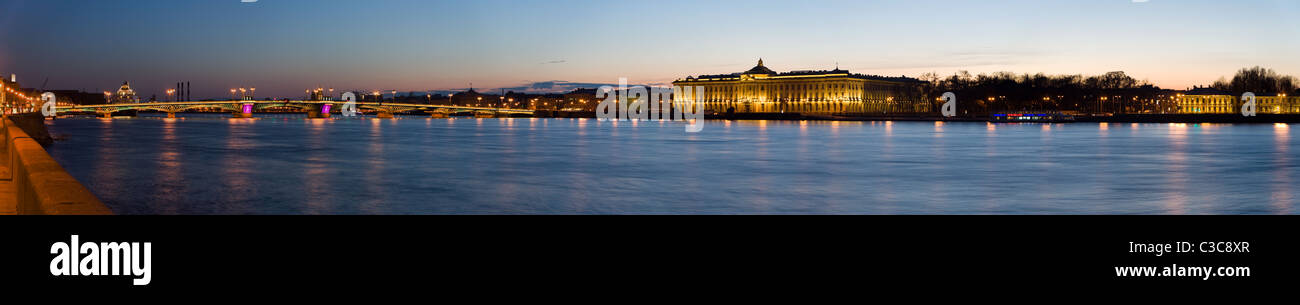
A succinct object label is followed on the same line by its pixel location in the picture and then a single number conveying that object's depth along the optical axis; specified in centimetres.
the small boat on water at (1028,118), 11400
